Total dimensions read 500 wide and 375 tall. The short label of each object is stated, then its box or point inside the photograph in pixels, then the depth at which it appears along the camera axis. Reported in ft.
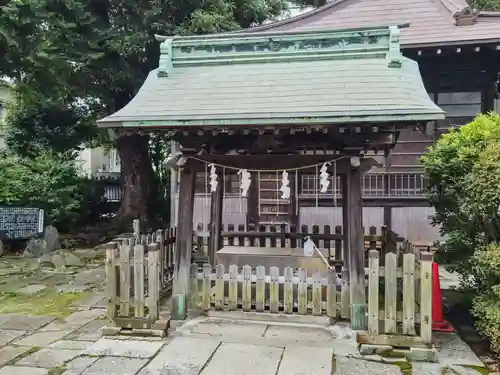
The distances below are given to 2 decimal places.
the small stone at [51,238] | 40.37
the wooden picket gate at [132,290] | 18.12
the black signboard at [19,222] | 41.24
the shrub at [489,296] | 15.74
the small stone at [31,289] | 26.76
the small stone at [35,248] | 38.86
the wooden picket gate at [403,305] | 16.30
